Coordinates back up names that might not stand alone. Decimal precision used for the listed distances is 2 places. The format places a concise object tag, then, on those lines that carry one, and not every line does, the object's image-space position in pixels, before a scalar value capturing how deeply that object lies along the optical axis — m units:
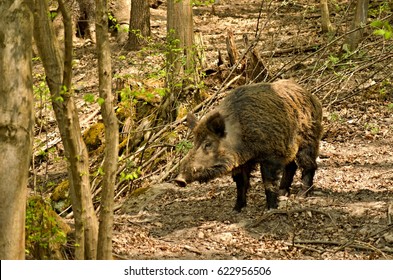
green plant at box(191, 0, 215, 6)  18.50
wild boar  15.88
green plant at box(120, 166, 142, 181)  11.13
